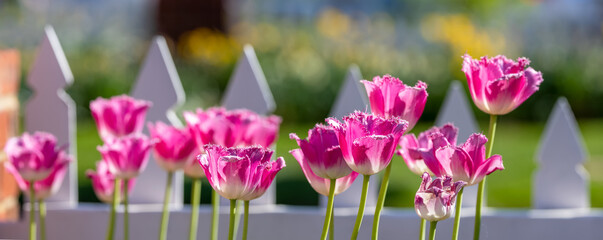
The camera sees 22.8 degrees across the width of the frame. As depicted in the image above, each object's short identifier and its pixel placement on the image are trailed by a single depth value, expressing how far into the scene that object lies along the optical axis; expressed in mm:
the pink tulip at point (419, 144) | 1341
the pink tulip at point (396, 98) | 1281
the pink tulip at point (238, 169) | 1240
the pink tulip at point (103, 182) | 1592
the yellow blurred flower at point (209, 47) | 7258
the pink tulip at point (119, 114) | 1529
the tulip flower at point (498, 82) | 1289
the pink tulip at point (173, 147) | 1485
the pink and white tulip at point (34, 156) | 1481
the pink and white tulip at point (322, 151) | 1255
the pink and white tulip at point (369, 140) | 1226
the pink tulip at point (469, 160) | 1264
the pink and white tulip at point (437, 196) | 1249
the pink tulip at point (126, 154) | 1444
